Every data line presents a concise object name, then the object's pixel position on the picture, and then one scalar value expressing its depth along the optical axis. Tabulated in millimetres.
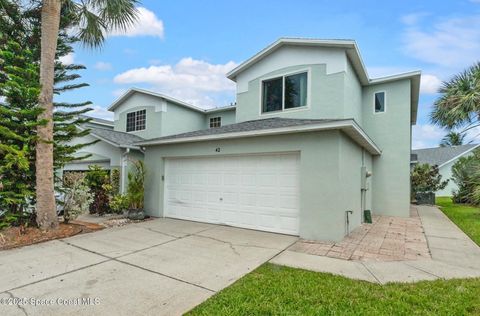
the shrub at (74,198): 8430
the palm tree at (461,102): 12766
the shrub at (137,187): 9664
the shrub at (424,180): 16594
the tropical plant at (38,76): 7570
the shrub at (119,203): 9672
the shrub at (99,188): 10766
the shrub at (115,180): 11048
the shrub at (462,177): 16031
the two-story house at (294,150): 6871
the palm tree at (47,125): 7254
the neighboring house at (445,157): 25642
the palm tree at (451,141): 34594
